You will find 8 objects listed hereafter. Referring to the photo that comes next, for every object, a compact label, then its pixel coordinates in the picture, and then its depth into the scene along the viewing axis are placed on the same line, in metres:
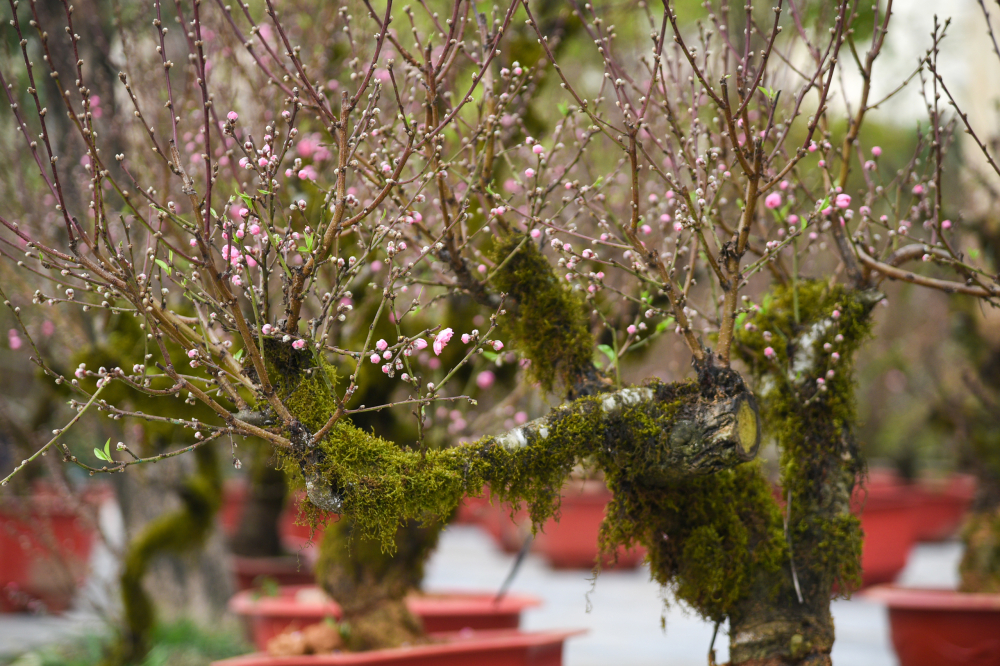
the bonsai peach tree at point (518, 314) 4.82
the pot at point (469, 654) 7.86
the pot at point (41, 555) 16.00
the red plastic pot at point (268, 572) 14.47
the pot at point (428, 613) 10.11
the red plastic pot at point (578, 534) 20.56
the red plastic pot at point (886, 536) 17.19
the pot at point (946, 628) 9.55
